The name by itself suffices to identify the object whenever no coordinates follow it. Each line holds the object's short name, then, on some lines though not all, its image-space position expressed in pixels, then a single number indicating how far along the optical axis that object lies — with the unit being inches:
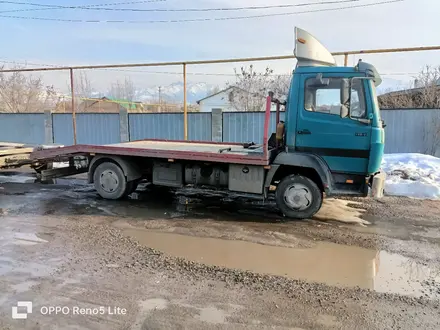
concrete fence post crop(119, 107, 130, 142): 580.7
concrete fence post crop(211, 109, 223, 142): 529.7
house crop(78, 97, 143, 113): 966.0
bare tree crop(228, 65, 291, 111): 675.4
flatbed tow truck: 249.3
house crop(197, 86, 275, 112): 880.4
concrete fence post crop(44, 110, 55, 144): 632.4
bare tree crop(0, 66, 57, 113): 1198.9
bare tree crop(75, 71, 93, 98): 1700.8
